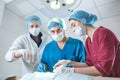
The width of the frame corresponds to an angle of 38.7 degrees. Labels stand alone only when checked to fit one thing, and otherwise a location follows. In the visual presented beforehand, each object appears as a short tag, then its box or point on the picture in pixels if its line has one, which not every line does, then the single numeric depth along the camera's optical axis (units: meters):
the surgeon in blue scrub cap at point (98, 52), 1.03
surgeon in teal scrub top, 1.34
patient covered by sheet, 0.91
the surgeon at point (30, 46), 1.46
